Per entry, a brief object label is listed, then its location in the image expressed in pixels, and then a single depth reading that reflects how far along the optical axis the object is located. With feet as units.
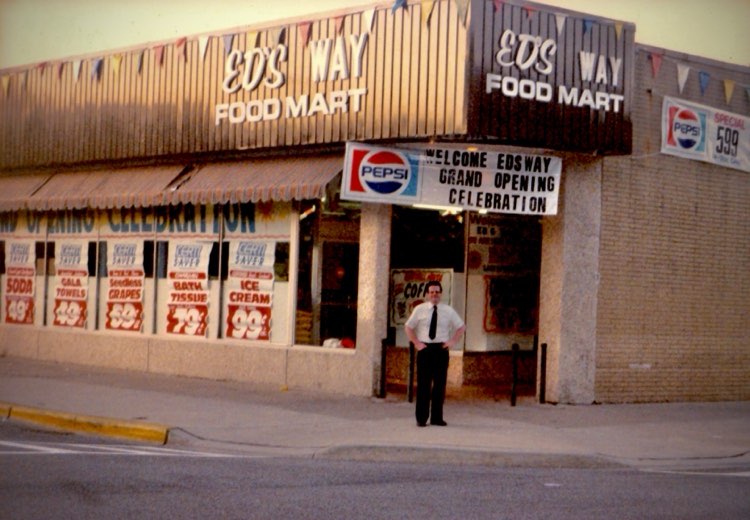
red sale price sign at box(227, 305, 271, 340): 66.18
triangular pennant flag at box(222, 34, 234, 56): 66.80
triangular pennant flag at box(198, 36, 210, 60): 68.23
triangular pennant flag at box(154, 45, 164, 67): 70.95
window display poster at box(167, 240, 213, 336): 69.82
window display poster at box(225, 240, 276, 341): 66.18
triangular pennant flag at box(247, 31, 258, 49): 65.62
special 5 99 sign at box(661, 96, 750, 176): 65.00
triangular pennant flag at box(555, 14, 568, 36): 57.77
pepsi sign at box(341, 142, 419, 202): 58.70
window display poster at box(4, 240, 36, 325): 82.33
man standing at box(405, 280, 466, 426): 49.67
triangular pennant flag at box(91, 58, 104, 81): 75.77
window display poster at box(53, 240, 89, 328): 78.07
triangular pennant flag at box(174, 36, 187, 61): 69.41
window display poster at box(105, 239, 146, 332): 74.18
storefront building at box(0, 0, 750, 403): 58.13
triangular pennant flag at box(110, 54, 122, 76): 74.18
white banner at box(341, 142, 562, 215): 58.90
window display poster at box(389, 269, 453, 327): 65.77
